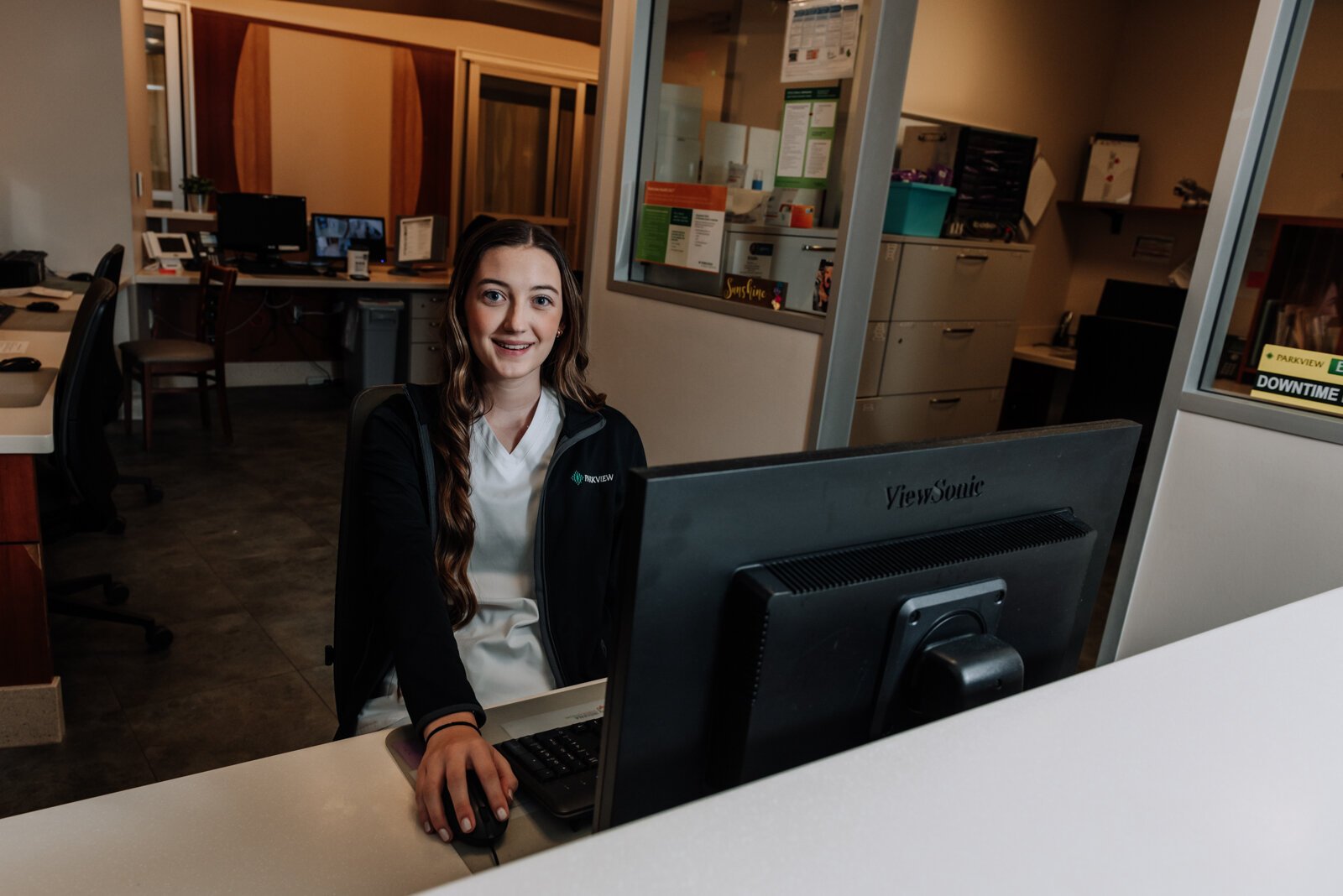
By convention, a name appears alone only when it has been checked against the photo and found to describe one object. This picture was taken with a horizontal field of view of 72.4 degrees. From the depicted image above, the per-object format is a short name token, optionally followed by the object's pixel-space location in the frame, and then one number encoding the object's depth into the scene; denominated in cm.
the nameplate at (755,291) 272
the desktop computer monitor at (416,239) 632
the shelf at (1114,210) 515
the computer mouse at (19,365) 269
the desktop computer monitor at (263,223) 568
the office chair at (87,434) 228
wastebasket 565
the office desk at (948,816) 56
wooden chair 452
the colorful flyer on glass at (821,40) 259
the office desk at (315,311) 559
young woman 133
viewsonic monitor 63
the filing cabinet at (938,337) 372
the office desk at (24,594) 211
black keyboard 94
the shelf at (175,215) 576
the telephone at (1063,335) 536
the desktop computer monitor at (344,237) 609
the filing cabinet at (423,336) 586
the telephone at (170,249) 529
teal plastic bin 365
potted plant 628
